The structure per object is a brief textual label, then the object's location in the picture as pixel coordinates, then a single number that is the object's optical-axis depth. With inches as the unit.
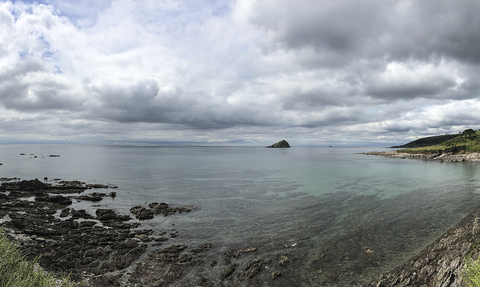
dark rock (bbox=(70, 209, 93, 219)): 1255.9
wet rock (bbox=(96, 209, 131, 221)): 1239.3
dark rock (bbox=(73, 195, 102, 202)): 1669.5
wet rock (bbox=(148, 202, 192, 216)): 1362.0
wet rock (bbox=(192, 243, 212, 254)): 855.5
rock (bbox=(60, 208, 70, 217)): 1283.0
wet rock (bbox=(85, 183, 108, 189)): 2143.0
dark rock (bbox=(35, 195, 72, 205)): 1558.8
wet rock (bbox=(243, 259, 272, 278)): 696.7
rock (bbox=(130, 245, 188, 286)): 677.3
